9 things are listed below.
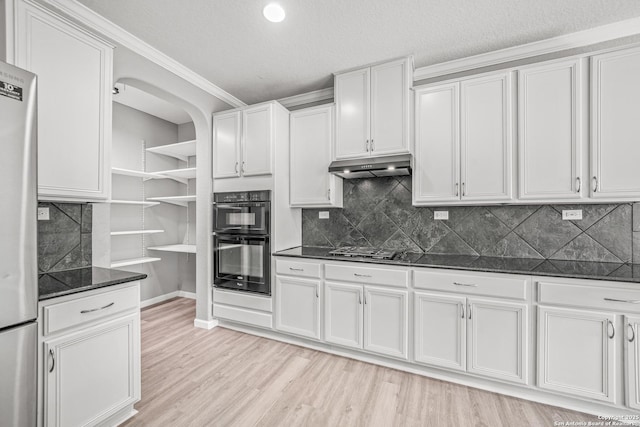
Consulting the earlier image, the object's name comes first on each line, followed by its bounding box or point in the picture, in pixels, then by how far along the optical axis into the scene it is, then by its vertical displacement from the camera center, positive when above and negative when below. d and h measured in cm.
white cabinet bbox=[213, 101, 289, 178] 292 +82
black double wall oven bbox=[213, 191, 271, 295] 288 -30
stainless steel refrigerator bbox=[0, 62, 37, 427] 116 -15
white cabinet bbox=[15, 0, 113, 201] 158 +70
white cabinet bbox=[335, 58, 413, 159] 258 +101
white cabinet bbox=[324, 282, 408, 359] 231 -91
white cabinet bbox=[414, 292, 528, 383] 196 -91
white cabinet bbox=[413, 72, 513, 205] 227 +63
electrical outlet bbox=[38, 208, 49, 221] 182 -1
